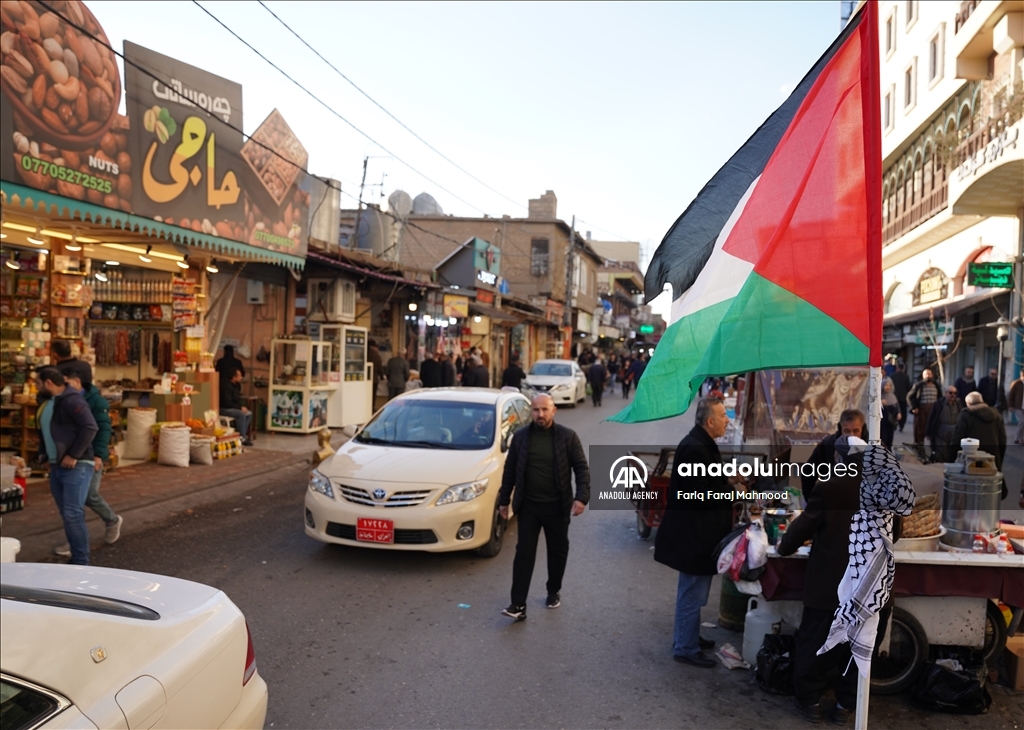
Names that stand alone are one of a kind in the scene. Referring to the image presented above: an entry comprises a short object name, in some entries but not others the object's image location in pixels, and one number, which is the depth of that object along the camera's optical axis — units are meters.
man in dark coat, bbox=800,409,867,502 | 5.00
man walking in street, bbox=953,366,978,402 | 15.48
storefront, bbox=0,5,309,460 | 8.54
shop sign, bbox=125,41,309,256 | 9.90
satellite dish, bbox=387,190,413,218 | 37.47
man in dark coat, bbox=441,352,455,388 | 20.50
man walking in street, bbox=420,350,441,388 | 19.94
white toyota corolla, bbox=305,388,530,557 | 6.97
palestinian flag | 3.57
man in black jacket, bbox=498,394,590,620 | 5.92
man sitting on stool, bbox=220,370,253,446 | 13.88
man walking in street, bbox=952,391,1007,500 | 9.95
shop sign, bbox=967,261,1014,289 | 16.16
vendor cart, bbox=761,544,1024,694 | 4.66
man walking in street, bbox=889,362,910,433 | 17.42
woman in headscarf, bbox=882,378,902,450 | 11.06
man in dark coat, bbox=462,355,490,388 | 20.41
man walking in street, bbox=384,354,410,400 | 19.11
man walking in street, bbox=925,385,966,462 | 12.56
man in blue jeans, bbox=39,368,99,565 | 6.62
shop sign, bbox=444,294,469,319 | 22.94
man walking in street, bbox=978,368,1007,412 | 15.41
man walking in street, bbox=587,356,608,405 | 27.72
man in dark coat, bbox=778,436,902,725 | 4.30
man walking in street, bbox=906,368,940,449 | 15.18
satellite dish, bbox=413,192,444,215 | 45.44
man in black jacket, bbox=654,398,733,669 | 5.11
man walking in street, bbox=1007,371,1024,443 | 14.72
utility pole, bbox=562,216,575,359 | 38.81
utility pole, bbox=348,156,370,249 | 25.66
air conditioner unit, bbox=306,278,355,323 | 16.91
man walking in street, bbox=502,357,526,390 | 21.83
